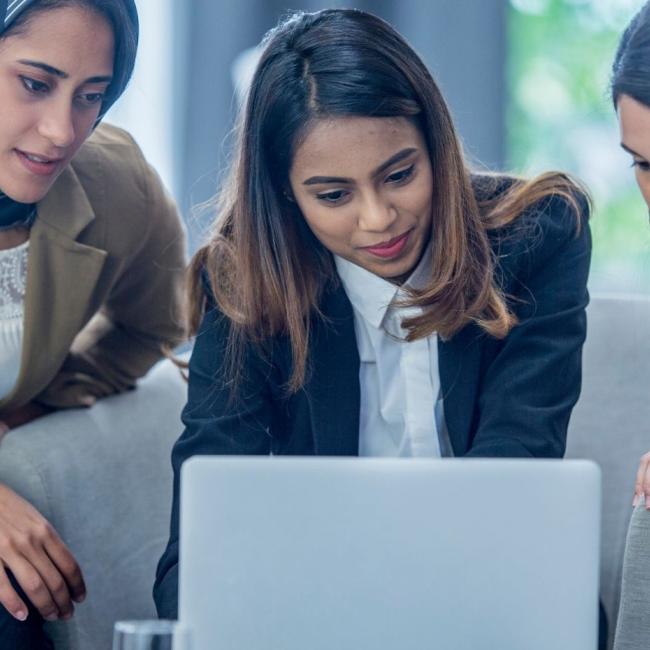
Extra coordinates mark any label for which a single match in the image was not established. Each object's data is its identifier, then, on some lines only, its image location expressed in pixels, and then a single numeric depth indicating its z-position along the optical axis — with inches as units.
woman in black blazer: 82.7
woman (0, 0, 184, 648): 84.5
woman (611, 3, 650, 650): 79.0
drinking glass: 65.9
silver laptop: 68.2
